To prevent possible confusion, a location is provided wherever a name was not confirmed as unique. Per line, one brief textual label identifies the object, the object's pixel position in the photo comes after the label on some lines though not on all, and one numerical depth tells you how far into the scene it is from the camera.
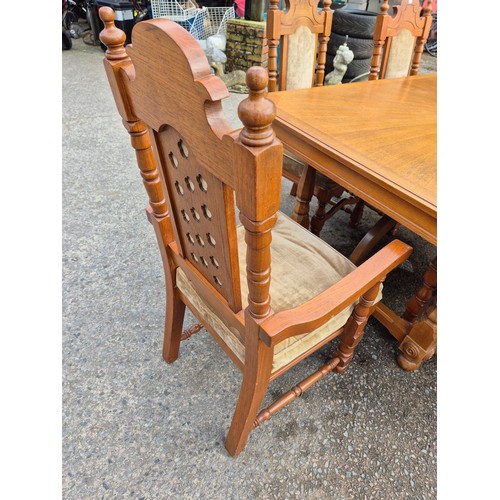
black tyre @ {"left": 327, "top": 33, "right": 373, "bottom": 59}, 3.96
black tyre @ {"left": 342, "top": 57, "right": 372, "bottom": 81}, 4.12
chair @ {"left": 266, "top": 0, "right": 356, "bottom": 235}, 1.63
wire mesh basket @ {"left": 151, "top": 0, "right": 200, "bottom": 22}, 4.39
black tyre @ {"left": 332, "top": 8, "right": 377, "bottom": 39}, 3.82
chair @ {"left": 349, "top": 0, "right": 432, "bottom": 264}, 1.90
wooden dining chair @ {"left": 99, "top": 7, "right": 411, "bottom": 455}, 0.51
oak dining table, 1.00
